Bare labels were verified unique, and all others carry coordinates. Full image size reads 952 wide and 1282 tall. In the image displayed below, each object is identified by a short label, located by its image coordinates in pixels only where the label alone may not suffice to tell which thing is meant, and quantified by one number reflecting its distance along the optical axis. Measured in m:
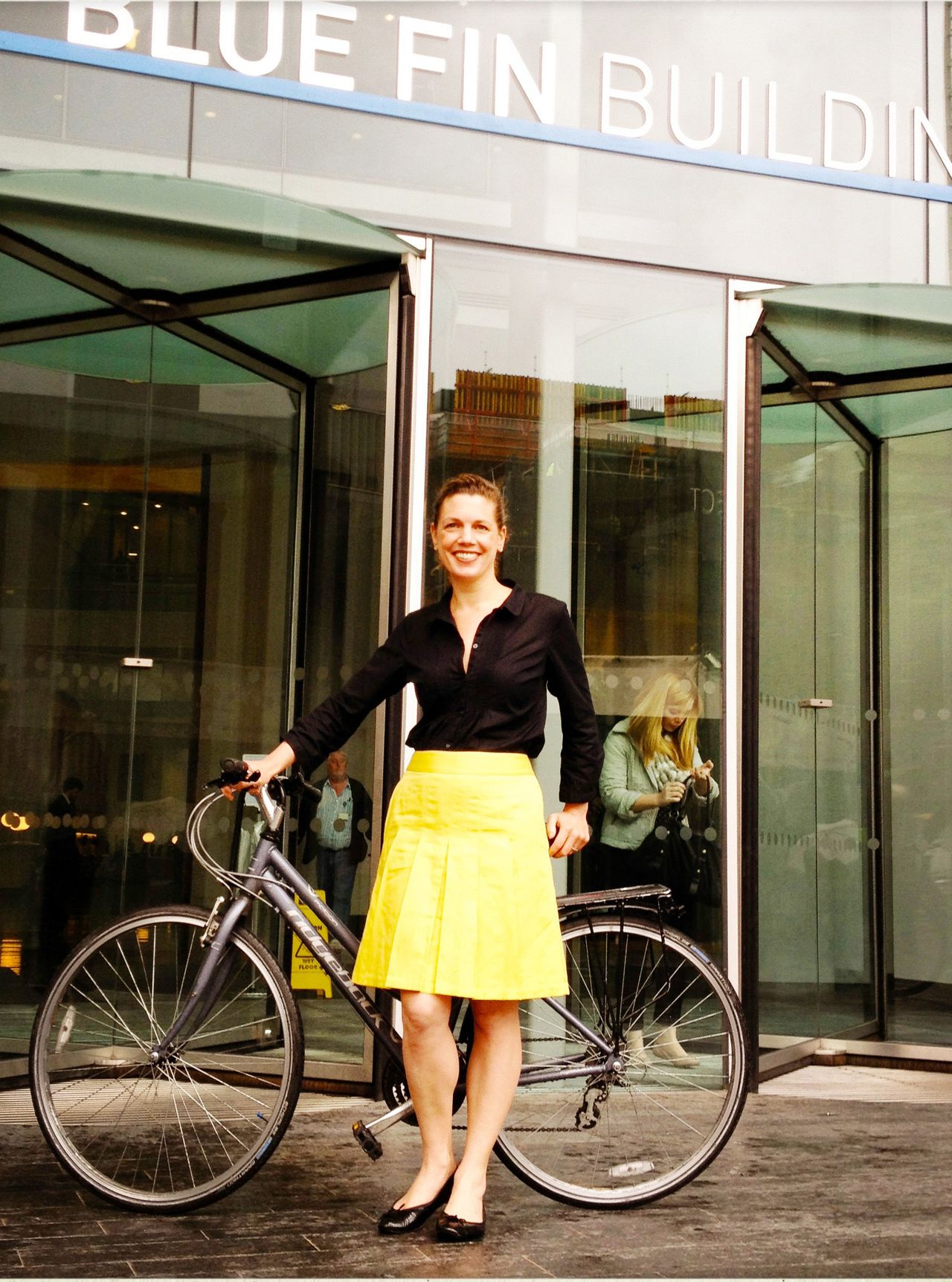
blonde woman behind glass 5.38
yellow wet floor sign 5.12
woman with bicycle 3.25
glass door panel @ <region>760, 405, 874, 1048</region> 6.00
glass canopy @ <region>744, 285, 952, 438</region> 5.52
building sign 5.39
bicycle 3.40
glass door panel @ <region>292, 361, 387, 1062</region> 5.15
